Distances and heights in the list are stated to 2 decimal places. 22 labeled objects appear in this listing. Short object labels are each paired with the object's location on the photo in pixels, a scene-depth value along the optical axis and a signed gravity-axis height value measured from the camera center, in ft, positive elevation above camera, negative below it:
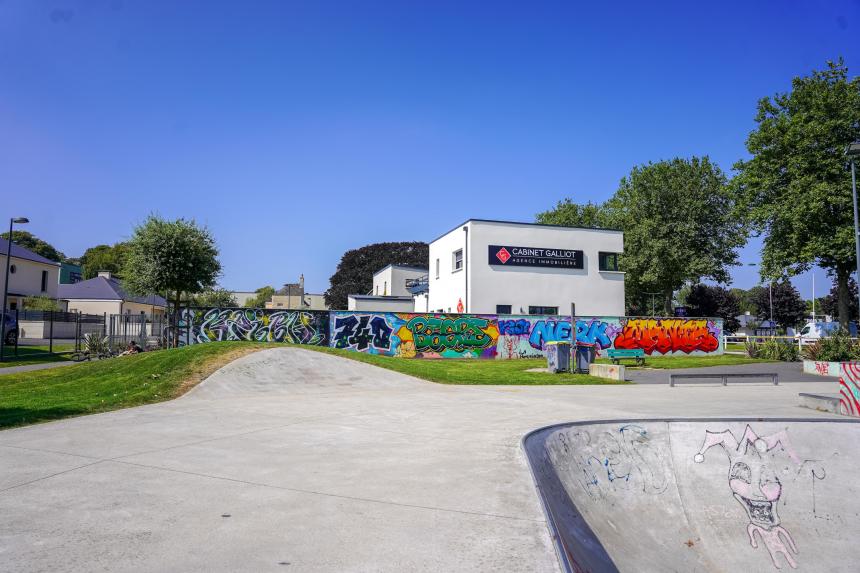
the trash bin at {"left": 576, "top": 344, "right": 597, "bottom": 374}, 69.67 -4.72
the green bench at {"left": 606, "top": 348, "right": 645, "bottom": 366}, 83.14 -4.97
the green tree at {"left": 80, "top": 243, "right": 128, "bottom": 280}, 288.75 +31.44
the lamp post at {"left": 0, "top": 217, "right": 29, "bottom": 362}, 80.74 +14.39
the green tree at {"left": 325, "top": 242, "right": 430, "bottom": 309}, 278.05 +31.23
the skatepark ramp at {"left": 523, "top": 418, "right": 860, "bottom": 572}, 23.84 -8.08
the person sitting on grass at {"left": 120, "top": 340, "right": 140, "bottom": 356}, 75.34 -4.56
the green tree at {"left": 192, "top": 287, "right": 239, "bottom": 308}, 231.40 +8.91
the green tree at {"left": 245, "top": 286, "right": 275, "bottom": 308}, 320.95 +13.68
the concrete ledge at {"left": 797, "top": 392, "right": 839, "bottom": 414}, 39.93 -5.98
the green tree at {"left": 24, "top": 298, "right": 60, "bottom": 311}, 156.15 +3.90
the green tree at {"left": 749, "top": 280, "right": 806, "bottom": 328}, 238.27 +8.99
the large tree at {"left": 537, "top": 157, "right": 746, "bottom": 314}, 160.66 +30.04
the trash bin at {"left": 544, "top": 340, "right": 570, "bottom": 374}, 70.03 -4.57
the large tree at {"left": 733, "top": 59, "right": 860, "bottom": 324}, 107.45 +31.95
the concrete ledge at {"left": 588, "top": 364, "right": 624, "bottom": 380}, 63.57 -6.04
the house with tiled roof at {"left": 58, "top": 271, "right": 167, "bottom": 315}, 194.18 +6.94
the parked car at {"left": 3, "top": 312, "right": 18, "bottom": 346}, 94.63 -2.56
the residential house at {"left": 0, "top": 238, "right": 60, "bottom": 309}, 155.84 +12.93
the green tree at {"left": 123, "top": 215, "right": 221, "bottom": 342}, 88.07 +10.10
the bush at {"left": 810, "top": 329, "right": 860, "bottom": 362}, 77.94 -3.50
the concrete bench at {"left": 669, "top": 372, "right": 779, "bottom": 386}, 57.57 -5.86
